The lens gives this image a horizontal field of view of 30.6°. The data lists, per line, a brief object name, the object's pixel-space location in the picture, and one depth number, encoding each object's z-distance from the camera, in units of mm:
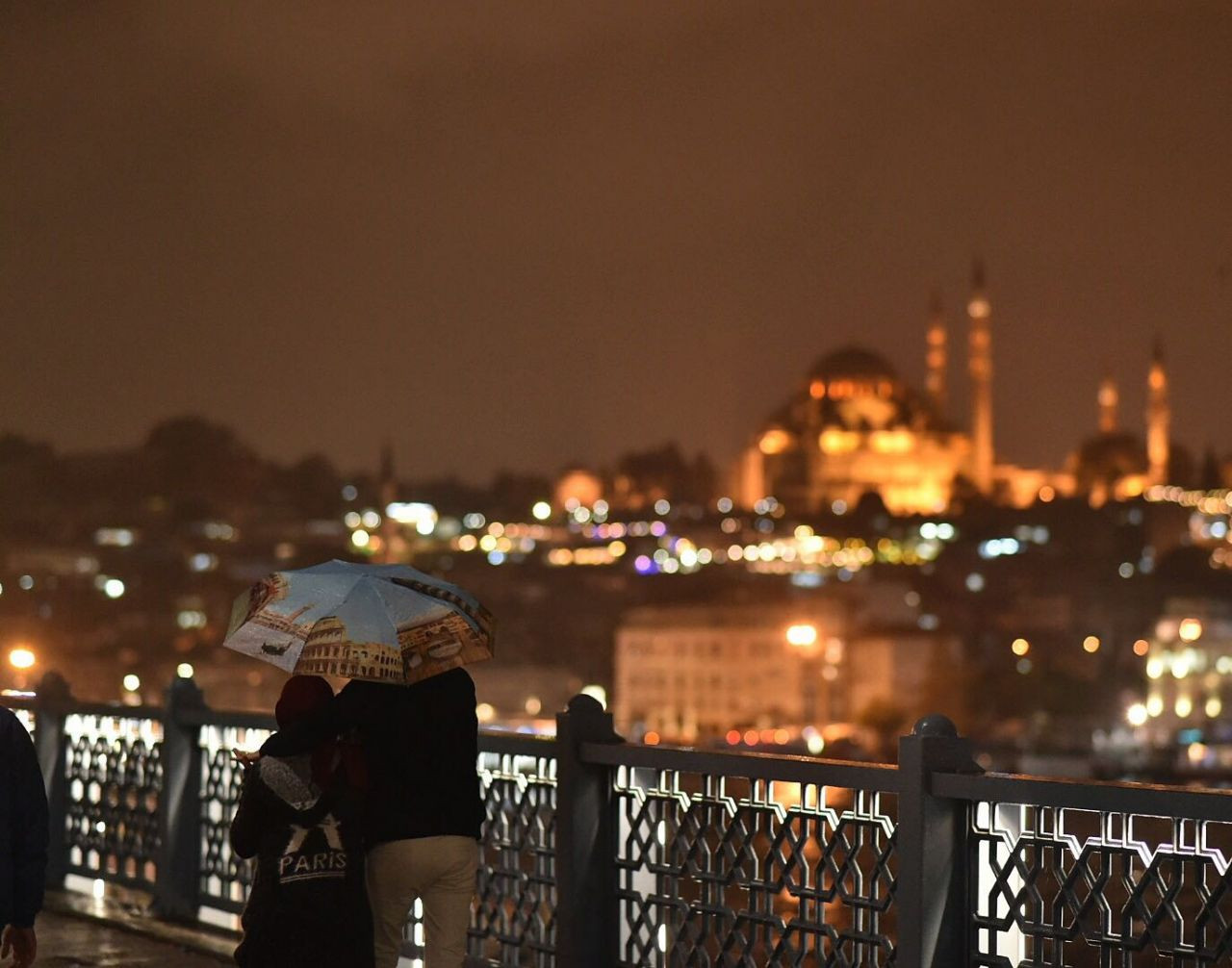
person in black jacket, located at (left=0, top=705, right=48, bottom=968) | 5332
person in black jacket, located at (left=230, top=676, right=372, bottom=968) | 5762
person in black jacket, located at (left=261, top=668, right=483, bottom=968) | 6254
